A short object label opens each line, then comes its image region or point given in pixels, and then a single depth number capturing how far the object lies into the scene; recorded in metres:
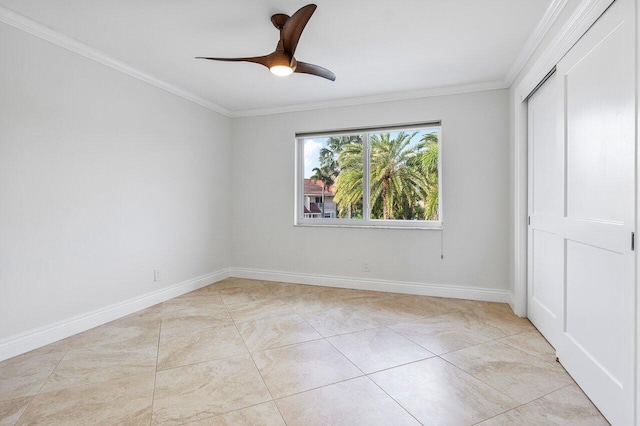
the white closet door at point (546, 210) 2.11
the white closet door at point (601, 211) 1.39
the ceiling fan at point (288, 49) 1.88
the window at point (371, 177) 3.75
